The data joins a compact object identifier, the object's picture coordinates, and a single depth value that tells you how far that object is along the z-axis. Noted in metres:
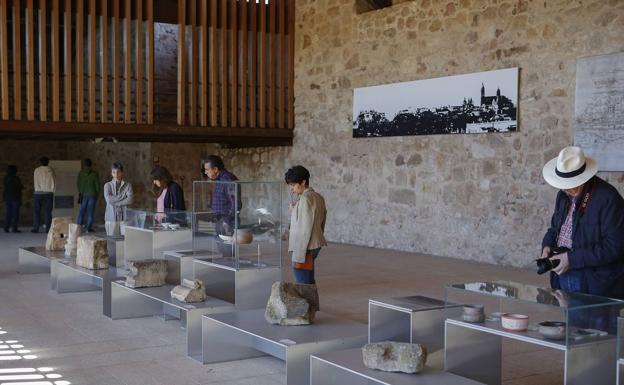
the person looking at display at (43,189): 14.31
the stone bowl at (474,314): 3.70
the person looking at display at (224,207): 5.52
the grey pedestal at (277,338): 4.24
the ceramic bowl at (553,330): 3.29
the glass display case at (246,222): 5.48
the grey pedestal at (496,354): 3.23
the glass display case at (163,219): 6.77
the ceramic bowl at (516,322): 3.46
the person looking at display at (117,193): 9.07
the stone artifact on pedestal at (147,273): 6.11
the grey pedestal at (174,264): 6.37
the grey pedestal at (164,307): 5.05
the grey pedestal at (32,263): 8.70
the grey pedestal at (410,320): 4.04
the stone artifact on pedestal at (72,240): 8.06
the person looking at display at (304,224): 5.82
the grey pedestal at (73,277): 7.03
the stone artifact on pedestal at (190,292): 5.50
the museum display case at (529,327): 3.25
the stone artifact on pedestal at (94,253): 7.17
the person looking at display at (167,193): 7.46
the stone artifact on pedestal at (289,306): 4.76
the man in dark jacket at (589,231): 4.01
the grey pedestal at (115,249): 7.43
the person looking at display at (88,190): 14.03
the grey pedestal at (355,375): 3.53
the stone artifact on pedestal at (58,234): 8.72
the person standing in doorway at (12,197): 14.62
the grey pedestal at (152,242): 6.80
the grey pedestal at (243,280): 5.50
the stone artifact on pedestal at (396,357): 3.63
